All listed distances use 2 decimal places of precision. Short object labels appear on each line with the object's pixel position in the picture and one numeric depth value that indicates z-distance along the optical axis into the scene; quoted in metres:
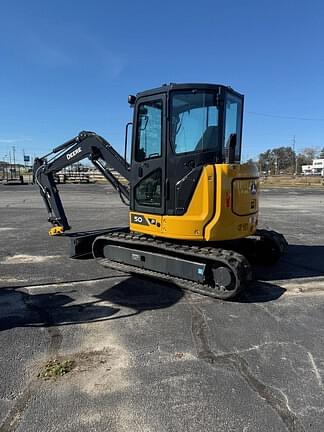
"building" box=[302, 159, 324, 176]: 97.00
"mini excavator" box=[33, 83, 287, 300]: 5.70
